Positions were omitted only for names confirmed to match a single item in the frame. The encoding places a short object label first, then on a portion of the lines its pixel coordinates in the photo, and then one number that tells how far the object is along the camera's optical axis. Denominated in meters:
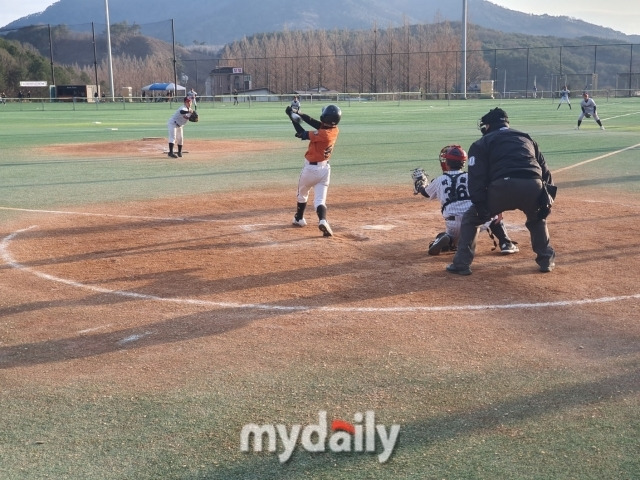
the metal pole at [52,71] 76.08
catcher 8.82
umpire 7.87
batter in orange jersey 10.25
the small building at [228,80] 111.38
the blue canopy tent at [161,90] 92.43
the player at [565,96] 56.26
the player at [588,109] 30.97
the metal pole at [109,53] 65.59
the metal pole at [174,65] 72.65
